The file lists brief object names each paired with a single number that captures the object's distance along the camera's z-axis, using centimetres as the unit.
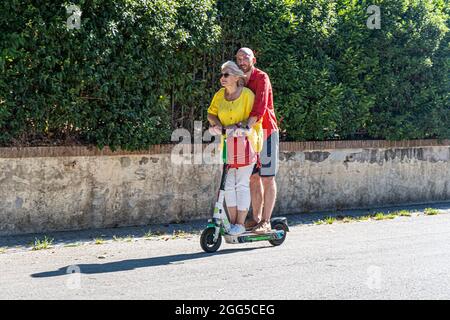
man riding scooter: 1793
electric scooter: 1713
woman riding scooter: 1738
